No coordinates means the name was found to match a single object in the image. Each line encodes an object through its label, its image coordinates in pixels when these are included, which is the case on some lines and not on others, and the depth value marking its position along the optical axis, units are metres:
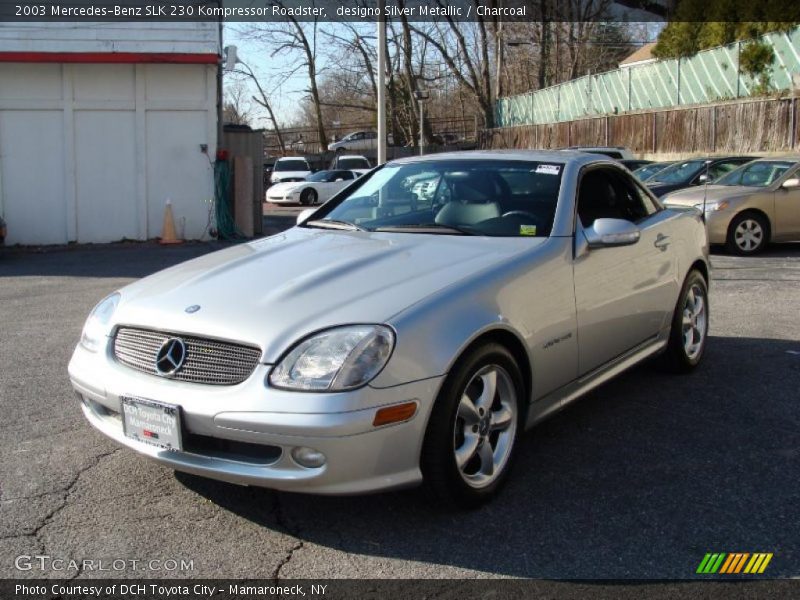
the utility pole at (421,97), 24.69
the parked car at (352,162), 32.38
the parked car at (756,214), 12.13
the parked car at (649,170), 18.62
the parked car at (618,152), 20.63
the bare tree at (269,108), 54.53
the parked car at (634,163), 20.25
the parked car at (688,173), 15.05
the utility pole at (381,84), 14.45
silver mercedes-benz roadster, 3.20
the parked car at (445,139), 46.25
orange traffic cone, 15.53
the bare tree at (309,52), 43.56
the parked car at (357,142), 49.59
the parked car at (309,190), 26.69
